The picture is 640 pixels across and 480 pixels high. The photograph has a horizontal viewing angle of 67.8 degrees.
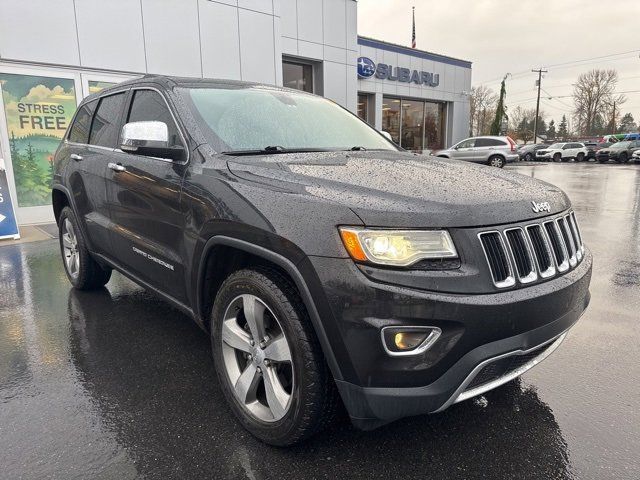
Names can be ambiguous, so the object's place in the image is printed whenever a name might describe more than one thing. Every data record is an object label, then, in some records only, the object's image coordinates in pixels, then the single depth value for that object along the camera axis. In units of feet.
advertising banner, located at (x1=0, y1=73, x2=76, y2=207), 28.35
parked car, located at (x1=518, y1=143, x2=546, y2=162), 124.95
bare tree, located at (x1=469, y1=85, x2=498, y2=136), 246.15
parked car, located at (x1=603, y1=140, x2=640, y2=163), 101.96
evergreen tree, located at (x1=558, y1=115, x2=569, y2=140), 359.50
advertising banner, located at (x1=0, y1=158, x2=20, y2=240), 24.72
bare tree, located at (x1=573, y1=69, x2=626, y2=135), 238.74
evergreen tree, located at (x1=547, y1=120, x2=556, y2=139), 348.34
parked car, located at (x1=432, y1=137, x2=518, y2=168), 75.77
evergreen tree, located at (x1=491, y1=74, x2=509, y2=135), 151.74
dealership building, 27.99
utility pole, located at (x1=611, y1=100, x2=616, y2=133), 245.86
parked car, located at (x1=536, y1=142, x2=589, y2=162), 119.14
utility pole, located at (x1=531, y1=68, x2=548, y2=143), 205.31
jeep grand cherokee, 5.99
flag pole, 135.42
